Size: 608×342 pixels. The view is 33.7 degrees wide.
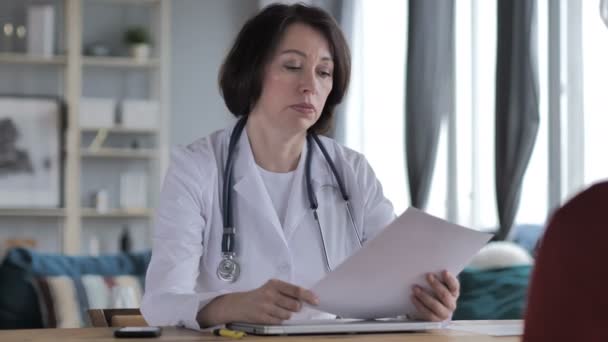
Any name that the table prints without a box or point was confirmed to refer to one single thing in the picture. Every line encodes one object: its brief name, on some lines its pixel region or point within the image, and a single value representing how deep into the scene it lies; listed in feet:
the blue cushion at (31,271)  12.98
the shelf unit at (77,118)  21.57
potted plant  22.08
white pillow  12.79
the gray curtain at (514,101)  13.46
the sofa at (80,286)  11.93
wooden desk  5.43
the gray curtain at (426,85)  15.81
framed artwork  21.98
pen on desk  5.47
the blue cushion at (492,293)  11.71
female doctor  6.95
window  13.17
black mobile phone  5.47
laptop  5.60
